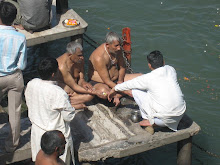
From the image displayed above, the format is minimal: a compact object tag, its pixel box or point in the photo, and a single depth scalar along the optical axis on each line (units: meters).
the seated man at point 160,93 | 11.40
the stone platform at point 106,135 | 11.35
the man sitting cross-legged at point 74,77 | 12.75
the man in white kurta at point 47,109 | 9.75
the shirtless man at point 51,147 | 8.56
